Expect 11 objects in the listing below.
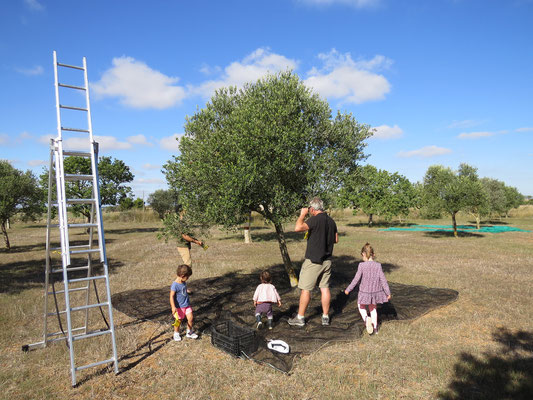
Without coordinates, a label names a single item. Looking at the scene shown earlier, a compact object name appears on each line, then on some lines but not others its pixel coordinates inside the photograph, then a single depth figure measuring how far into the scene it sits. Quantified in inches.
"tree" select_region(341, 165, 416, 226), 1638.8
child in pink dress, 281.9
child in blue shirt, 272.2
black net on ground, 257.4
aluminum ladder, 204.2
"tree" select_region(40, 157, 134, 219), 1386.6
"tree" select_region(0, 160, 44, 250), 903.7
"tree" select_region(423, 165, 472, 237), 1089.4
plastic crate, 236.5
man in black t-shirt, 289.3
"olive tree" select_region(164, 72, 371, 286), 351.6
